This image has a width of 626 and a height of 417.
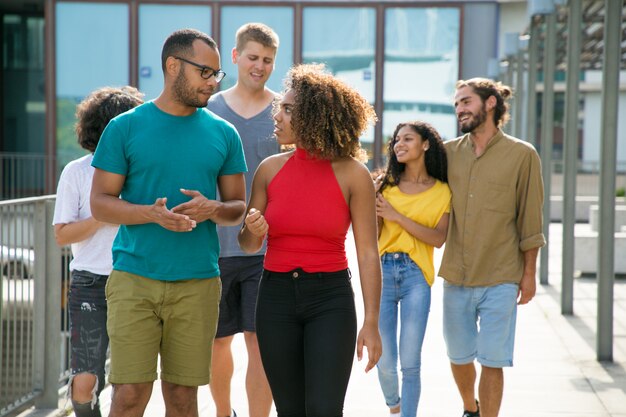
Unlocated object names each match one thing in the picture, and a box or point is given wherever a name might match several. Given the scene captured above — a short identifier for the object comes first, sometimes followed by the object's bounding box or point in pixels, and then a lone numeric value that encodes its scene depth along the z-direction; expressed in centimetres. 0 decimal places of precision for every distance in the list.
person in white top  494
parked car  607
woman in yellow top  565
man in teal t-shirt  420
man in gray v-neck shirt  565
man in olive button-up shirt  566
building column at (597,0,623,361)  861
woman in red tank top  418
